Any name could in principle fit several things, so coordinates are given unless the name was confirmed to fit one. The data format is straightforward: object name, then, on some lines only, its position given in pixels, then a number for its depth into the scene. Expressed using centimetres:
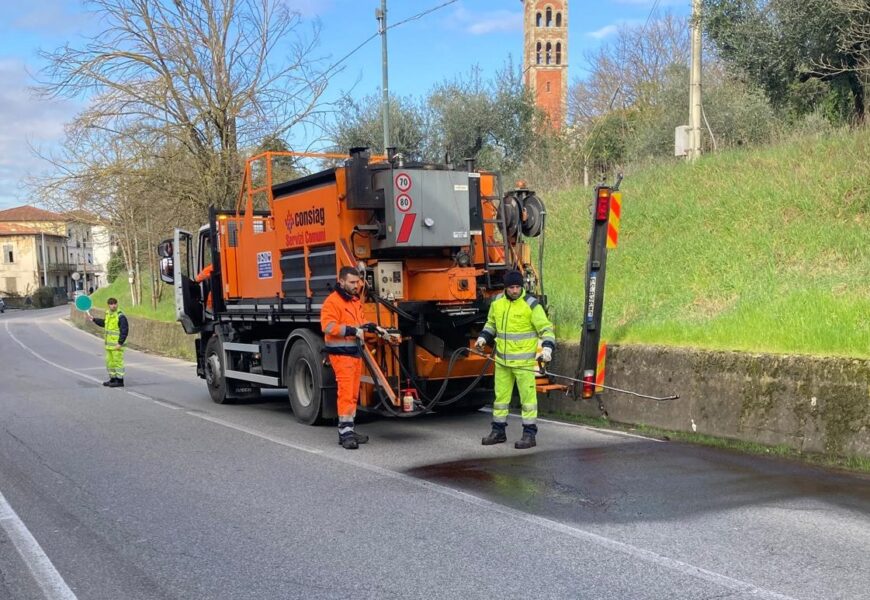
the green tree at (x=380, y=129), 2705
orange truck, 802
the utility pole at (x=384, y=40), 1638
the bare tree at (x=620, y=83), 3219
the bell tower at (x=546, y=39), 7631
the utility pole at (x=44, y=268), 8875
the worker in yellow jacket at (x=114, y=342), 1466
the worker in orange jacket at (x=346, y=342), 764
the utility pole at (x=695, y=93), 1536
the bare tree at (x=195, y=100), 1822
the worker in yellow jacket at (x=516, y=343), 743
